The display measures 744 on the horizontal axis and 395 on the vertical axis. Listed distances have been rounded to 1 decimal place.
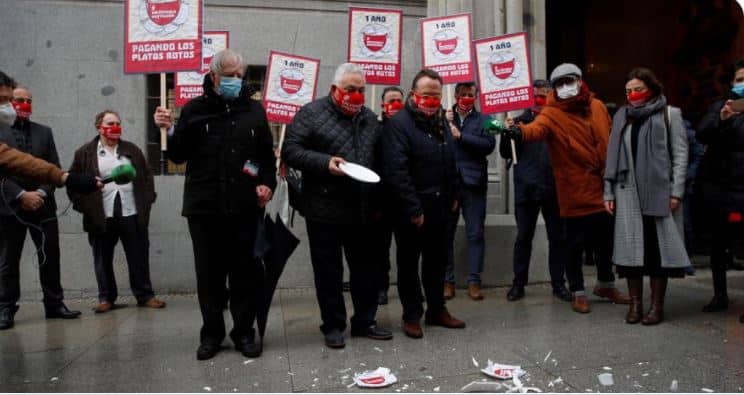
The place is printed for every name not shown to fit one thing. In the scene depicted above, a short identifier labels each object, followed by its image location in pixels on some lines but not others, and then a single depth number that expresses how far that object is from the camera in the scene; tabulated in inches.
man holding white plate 171.3
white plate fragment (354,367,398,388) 139.0
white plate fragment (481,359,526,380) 143.0
